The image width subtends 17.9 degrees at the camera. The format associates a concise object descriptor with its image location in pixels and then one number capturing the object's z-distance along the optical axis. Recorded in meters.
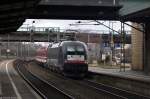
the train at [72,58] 40.66
